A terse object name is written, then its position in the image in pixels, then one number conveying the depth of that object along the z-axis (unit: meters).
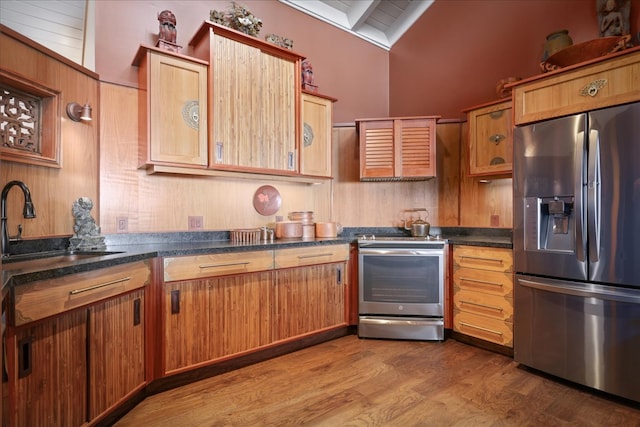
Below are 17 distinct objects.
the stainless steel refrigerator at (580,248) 2.04
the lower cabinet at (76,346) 1.43
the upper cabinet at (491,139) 2.95
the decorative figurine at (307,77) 3.31
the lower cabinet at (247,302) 2.26
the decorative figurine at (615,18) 2.69
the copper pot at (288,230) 3.19
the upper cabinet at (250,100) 2.68
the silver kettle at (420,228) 3.45
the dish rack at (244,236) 2.88
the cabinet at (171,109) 2.46
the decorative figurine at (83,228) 2.22
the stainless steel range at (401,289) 3.05
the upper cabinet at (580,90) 2.08
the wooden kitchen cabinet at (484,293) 2.72
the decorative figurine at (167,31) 2.58
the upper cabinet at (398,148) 3.34
